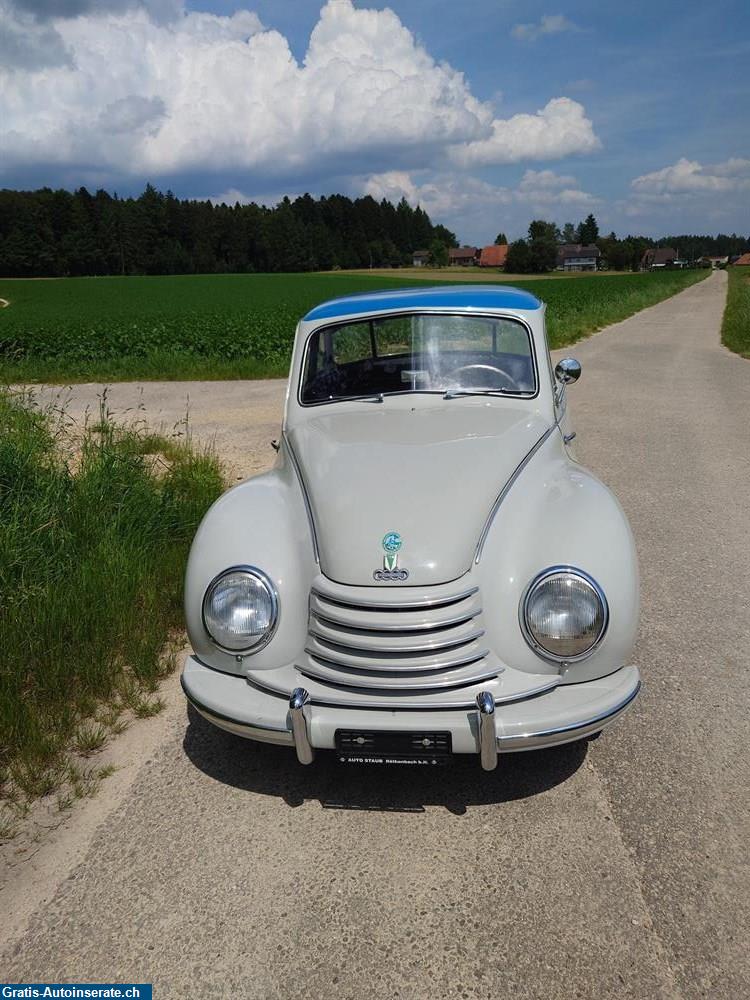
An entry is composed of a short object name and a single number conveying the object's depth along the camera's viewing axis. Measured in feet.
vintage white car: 8.20
